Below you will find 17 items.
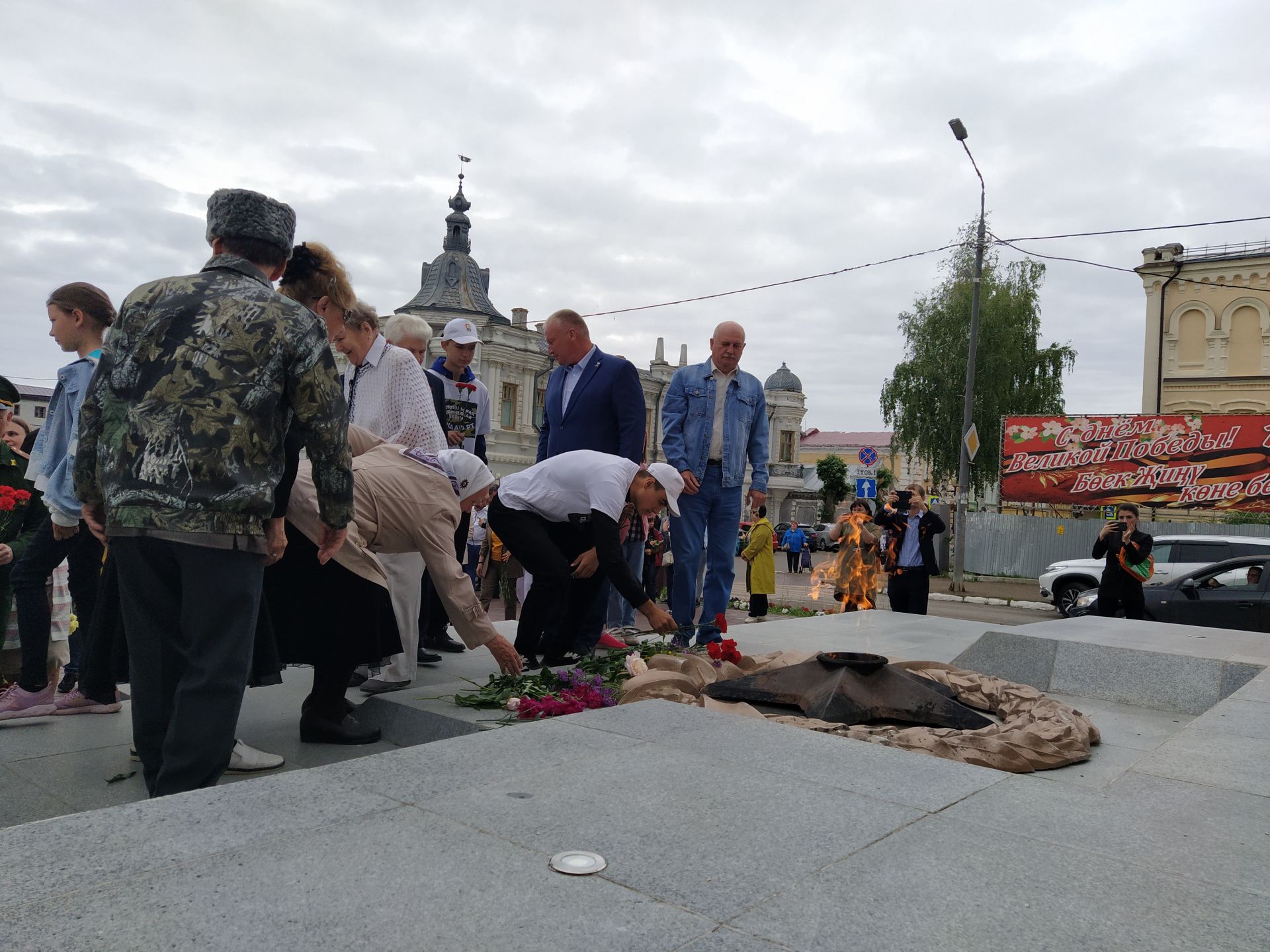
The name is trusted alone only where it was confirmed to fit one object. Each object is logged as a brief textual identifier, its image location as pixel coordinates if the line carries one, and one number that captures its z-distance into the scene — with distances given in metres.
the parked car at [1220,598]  11.64
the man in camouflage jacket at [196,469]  2.72
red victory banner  24.22
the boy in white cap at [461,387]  6.37
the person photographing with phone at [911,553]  10.12
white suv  16.16
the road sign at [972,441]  19.69
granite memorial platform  1.64
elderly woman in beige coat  3.74
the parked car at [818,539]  45.38
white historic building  44.22
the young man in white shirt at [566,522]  4.91
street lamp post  20.27
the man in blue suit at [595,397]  5.86
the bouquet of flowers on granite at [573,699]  3.72
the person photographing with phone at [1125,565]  10.30
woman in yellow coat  12.64
